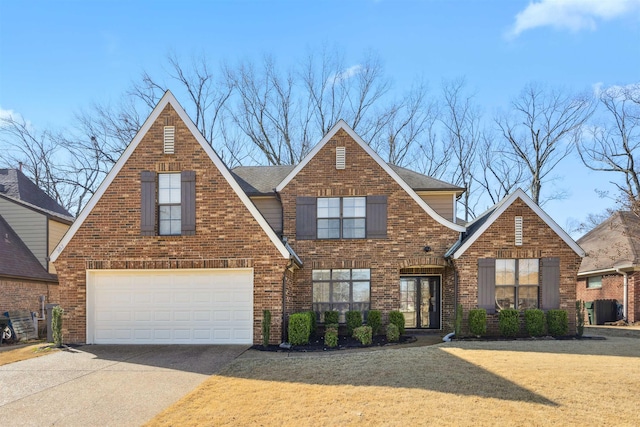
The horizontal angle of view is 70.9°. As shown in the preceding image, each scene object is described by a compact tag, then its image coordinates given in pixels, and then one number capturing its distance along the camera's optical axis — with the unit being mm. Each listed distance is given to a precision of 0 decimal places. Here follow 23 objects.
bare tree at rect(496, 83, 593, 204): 29438
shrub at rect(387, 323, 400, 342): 12552
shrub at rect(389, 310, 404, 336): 13327
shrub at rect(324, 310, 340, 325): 13883
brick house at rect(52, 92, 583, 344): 11922
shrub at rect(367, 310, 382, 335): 13484
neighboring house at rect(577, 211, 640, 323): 18469
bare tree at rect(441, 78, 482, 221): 31391
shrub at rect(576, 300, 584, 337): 13461
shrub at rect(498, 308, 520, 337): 13156
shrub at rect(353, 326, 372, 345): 12055
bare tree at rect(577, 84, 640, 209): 23922
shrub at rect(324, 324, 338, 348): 11734
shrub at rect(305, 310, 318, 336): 12297
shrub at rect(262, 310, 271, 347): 11469
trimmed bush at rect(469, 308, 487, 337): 13078
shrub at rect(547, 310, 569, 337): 13234
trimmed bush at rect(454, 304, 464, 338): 13086
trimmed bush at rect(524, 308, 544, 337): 13156
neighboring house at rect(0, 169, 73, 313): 15895
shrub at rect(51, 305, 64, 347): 11594
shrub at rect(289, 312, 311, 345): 11695
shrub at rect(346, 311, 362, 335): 13414
